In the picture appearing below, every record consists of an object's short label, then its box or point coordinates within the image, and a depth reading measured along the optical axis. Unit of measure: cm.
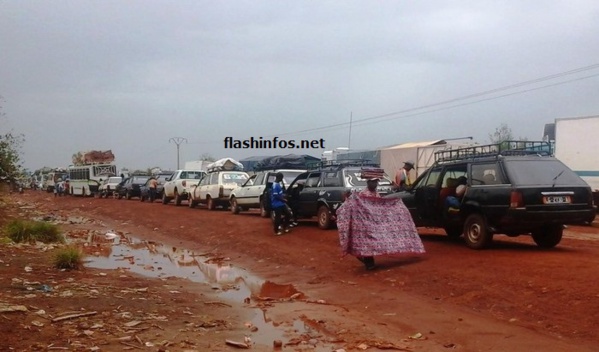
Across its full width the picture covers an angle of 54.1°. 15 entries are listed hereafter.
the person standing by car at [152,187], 3419
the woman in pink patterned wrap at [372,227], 1029
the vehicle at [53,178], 5569
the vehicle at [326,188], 1510
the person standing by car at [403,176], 1602
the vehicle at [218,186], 2414
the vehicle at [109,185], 4206
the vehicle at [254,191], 1984
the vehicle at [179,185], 2936
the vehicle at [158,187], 3441
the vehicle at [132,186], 3766
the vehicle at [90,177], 4581
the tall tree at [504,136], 4886
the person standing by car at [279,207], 1530
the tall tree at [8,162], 2006
